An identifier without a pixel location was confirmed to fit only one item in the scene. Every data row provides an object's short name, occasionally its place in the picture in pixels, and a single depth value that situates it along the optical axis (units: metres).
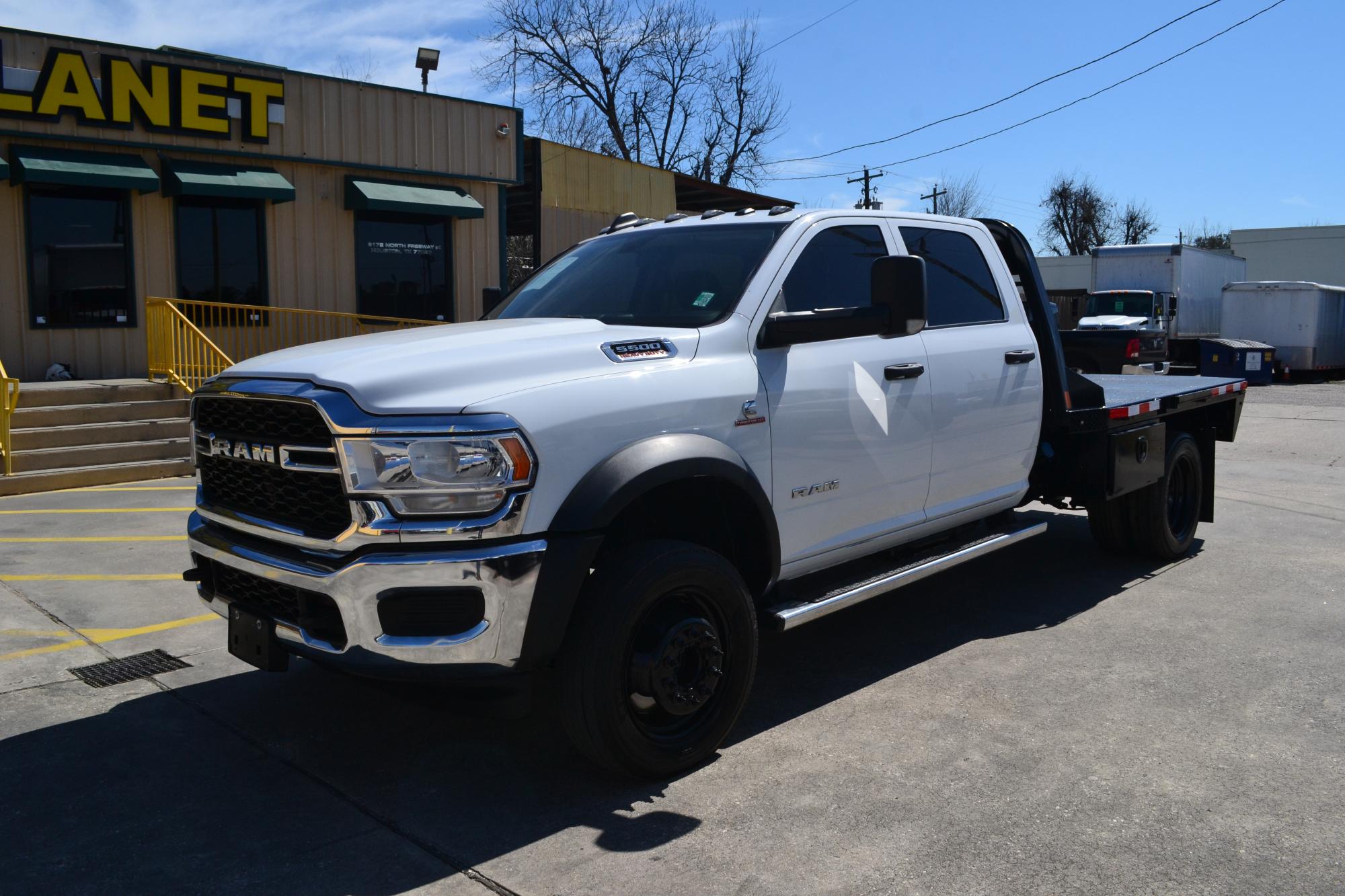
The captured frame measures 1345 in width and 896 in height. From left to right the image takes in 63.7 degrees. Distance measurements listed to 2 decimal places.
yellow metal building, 14.22
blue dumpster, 27.41
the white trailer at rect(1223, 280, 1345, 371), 29.39
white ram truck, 3.21
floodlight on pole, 19.69
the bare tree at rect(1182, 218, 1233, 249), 80.56
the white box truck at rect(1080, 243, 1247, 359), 26.77
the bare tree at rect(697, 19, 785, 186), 49.09
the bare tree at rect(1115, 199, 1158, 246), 81.19
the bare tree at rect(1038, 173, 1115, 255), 79.81
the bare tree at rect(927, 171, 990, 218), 68.31
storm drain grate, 4.87
